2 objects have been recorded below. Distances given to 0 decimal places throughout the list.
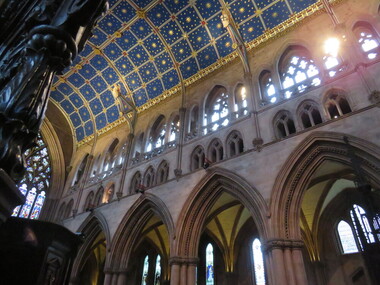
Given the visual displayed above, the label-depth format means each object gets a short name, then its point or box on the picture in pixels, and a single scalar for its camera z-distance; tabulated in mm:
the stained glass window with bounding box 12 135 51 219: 16500
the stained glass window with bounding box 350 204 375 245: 9163
